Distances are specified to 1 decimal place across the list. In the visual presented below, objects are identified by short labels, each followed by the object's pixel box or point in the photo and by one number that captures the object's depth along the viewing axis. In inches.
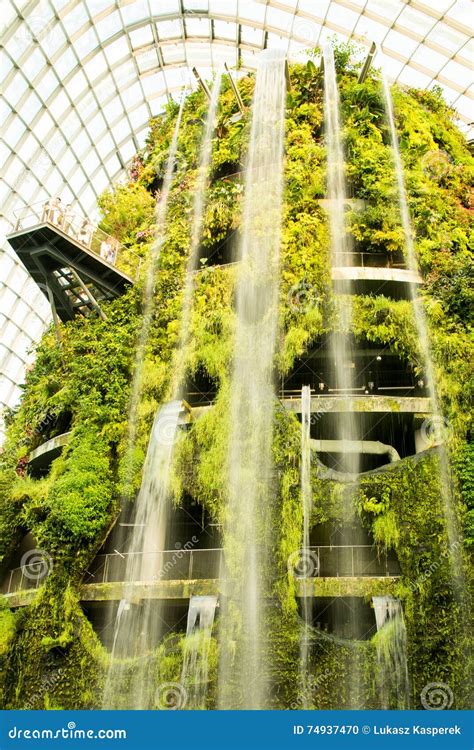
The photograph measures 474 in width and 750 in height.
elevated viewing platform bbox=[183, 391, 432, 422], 845.8
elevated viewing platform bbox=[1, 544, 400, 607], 727.7
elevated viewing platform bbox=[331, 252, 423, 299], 970.1
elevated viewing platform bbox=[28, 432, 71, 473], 939.3
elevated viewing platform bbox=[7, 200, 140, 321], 920.9
